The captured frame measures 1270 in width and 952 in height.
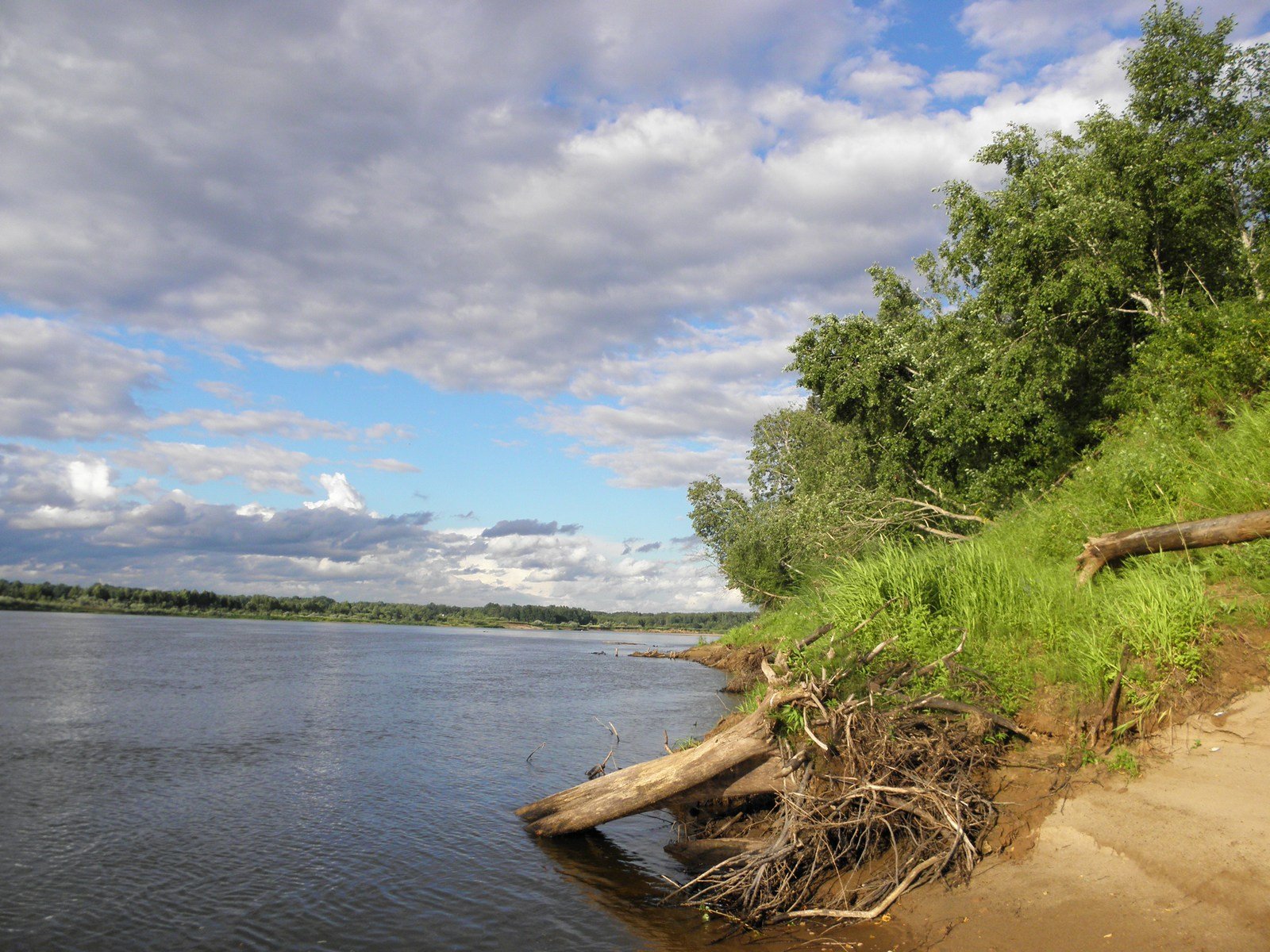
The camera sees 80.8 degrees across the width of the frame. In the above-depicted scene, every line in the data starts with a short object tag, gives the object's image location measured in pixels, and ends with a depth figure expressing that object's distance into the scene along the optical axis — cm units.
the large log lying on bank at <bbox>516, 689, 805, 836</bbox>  827
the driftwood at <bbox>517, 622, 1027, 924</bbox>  721
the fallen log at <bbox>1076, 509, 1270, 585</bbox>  857
